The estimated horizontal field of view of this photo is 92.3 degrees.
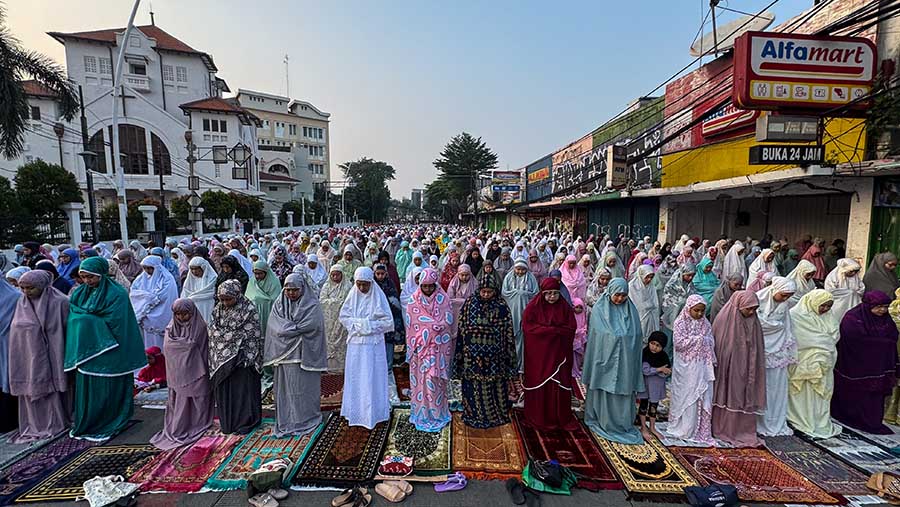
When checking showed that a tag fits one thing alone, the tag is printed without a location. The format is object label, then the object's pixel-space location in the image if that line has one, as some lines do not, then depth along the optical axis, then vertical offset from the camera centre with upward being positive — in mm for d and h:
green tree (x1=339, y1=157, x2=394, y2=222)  59156 +5401
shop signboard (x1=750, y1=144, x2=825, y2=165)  7348 +1226
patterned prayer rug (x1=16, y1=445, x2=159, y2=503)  3273 -2024
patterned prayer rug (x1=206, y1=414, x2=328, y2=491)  3438 -2009
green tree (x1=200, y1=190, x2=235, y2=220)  20516 +952
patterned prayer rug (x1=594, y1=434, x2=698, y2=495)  3361 -2020
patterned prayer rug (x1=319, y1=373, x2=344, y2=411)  4875 -2016
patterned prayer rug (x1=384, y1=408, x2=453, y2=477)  3627 -2010
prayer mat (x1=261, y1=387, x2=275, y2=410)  4805 -2016
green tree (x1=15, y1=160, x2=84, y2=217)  12922 +1114
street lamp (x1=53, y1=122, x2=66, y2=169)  24019 +5553
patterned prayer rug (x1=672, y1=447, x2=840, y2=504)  3275 -2036
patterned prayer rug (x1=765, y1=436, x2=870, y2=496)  3406 -2042
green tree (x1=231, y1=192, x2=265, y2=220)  22875 +1001
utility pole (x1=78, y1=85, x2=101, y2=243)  11777 +916
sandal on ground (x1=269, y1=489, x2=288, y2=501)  3222 -2011
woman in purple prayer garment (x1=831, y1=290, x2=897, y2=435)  4148 -1304
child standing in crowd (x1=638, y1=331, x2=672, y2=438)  4086 -1349
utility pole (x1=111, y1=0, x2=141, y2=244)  11170 +2341
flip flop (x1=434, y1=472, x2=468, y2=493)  3357 -2024
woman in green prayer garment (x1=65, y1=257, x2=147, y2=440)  4020 -1181
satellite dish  11484 +5399
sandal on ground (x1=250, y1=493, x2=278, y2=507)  3152 -2020
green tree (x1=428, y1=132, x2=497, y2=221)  46094 +6586
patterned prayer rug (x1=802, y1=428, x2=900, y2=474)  3676 -2025
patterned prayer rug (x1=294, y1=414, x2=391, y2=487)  3445 -2001
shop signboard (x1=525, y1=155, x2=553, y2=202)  26094 +3073
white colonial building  30625 +8248
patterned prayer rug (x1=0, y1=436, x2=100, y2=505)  3346 -2033
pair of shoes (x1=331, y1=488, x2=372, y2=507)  3158 -2014
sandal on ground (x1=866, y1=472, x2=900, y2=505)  3248 -1998
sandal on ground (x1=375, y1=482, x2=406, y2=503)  3215 -2011
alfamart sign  6371 +2336
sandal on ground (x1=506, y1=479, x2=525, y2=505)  3211 -2007
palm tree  10258 +3598
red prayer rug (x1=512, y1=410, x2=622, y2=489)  3469 -2011
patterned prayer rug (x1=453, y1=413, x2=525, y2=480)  3570 -2015
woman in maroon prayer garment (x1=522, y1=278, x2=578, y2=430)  4145 -1277
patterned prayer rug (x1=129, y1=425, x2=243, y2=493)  3391 -2022
